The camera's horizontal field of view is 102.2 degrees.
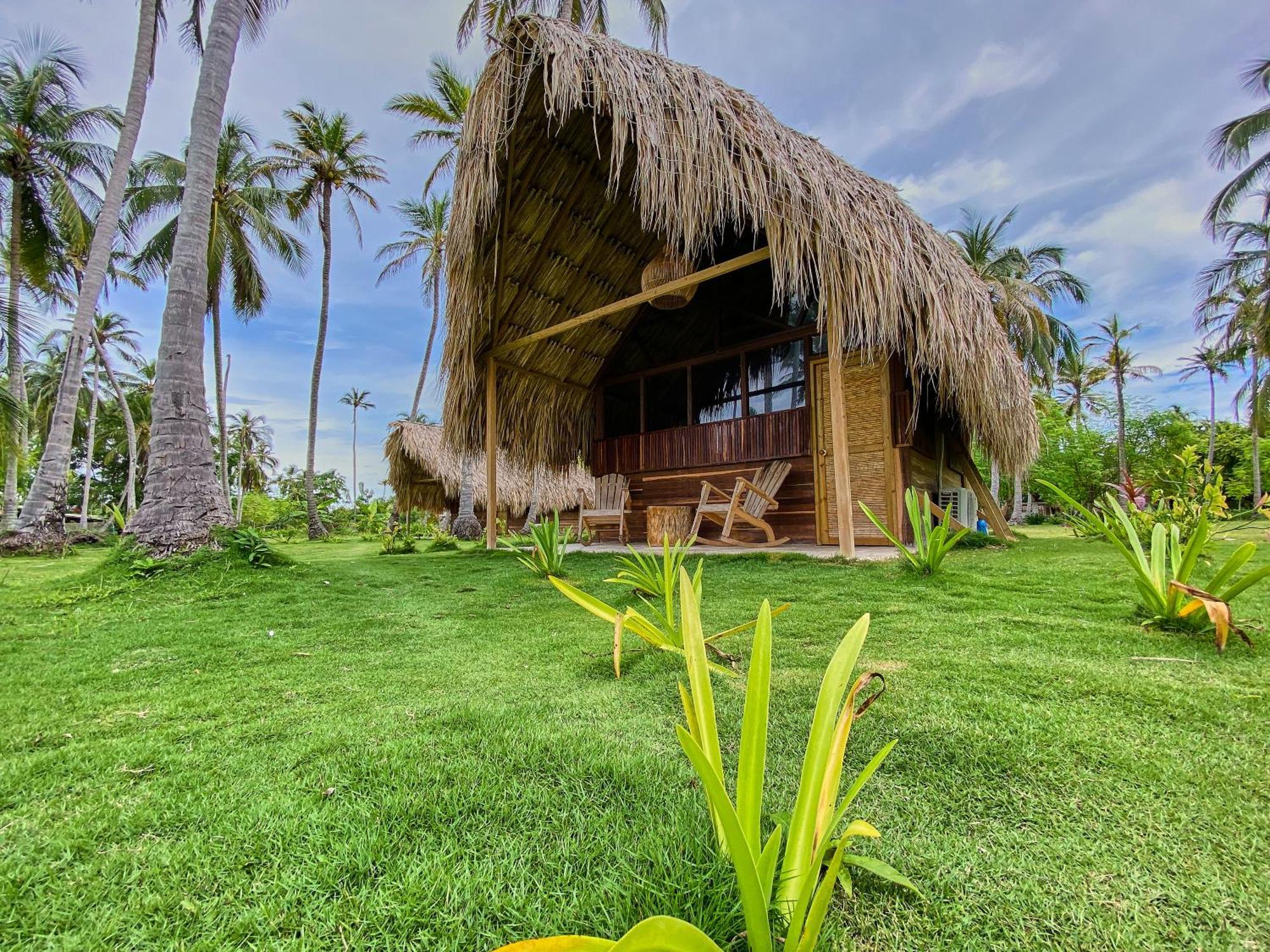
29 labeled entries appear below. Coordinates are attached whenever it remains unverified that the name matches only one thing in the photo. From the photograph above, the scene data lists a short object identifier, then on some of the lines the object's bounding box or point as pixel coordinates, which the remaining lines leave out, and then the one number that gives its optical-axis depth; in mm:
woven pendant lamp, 5938
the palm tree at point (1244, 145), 13502
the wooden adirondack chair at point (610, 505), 7641
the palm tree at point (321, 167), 14523
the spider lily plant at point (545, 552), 4520
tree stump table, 6840
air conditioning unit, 7857
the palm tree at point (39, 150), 11078
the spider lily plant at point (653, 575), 2246
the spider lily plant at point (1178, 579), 1713
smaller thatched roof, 13375
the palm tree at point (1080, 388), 26406
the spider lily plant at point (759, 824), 564
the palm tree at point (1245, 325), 15017
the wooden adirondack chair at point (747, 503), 6355
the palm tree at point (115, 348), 17383
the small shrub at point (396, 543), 9070
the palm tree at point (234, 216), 13805
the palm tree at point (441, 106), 13195
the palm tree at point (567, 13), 10516
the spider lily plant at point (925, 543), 3314
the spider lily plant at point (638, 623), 1776
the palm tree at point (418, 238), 18500
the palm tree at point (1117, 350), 23188
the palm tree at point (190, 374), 4383
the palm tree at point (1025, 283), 14953
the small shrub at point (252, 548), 4434
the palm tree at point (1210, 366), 25516
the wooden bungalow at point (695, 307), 4410
